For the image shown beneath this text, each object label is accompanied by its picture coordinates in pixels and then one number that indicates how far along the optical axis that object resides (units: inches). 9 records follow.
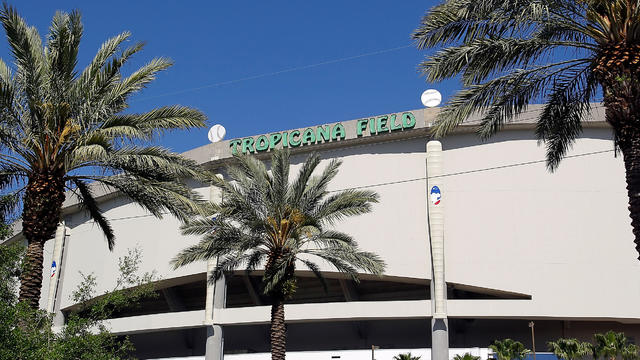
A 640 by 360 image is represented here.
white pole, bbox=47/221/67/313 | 1975.9
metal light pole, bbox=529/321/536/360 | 1334.9
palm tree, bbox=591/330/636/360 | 1177.4
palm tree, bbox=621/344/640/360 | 1173.1
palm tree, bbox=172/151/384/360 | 1031.0
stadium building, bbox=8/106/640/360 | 1384.1
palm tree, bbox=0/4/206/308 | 711.7
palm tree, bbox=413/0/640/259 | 563.5
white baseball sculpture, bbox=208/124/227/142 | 1736.0
